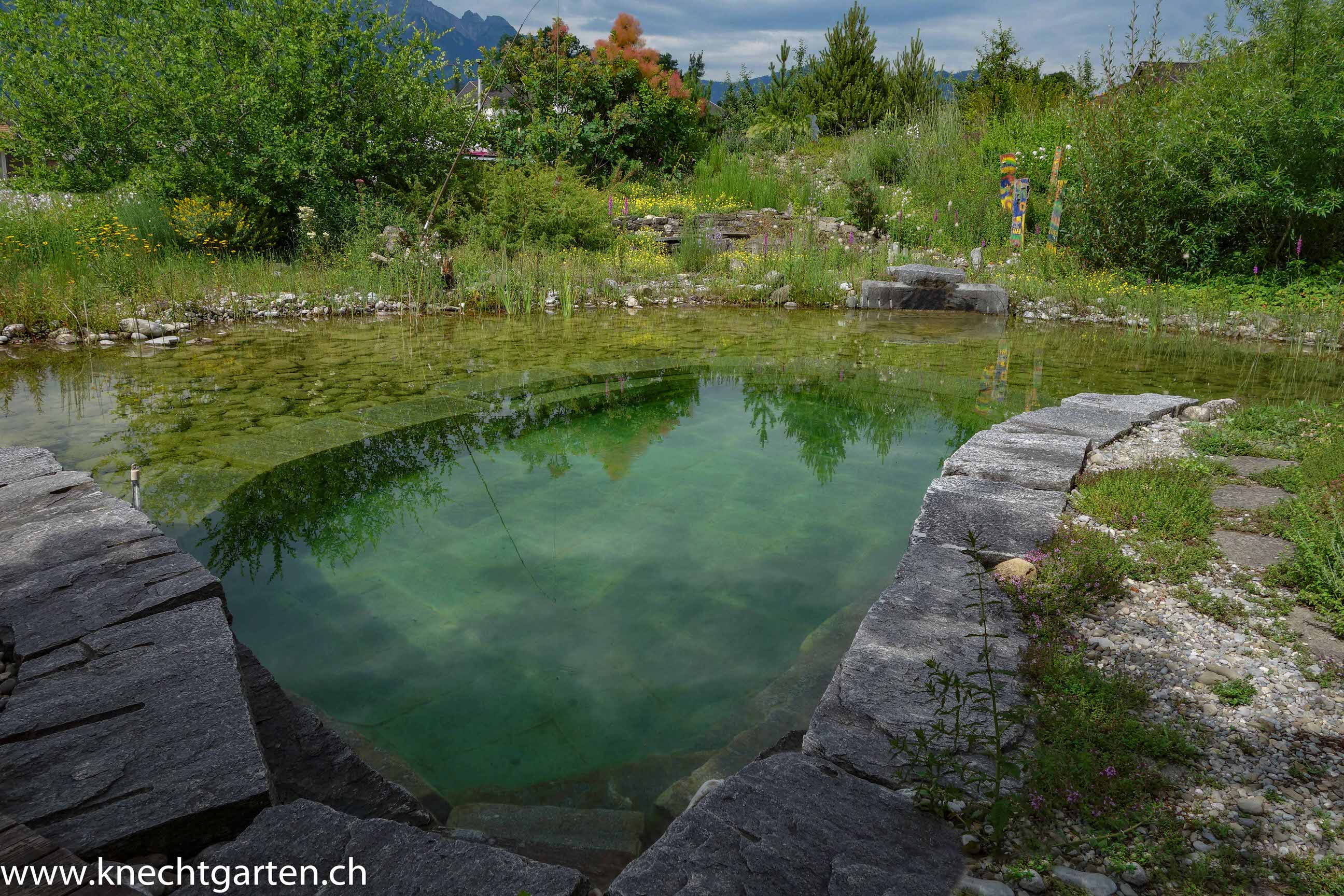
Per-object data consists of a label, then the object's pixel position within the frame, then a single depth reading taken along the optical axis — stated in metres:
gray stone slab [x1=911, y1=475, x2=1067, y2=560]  2.73
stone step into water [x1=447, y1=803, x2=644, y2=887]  1.74
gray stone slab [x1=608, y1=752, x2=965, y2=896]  1.35
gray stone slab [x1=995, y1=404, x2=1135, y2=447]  4.01
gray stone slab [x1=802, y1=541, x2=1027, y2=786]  1.78
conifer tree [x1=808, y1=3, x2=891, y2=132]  19.73
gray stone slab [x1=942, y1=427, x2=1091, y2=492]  3.34
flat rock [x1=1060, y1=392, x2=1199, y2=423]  4.46
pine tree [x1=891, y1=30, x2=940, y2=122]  19.45
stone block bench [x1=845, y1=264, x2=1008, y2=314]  9.91
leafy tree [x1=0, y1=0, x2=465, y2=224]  9.51
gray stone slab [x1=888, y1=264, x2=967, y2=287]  10.08
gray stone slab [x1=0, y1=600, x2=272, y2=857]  1.40
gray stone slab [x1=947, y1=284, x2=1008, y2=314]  9.72
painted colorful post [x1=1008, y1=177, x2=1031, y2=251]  11.36
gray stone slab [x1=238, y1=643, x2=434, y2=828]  1.78
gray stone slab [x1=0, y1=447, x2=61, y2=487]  2.88
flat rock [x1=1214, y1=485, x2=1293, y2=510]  3.11
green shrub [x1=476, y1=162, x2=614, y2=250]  11.00
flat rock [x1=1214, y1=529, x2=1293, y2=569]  2.65
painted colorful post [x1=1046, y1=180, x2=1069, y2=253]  10.91
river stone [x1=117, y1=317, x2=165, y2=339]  7.26
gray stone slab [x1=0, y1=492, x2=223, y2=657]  2.00
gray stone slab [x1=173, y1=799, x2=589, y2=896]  1.29
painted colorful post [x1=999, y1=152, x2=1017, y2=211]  11.54
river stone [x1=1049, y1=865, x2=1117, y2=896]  1.37
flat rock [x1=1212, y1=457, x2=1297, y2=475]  3.49
